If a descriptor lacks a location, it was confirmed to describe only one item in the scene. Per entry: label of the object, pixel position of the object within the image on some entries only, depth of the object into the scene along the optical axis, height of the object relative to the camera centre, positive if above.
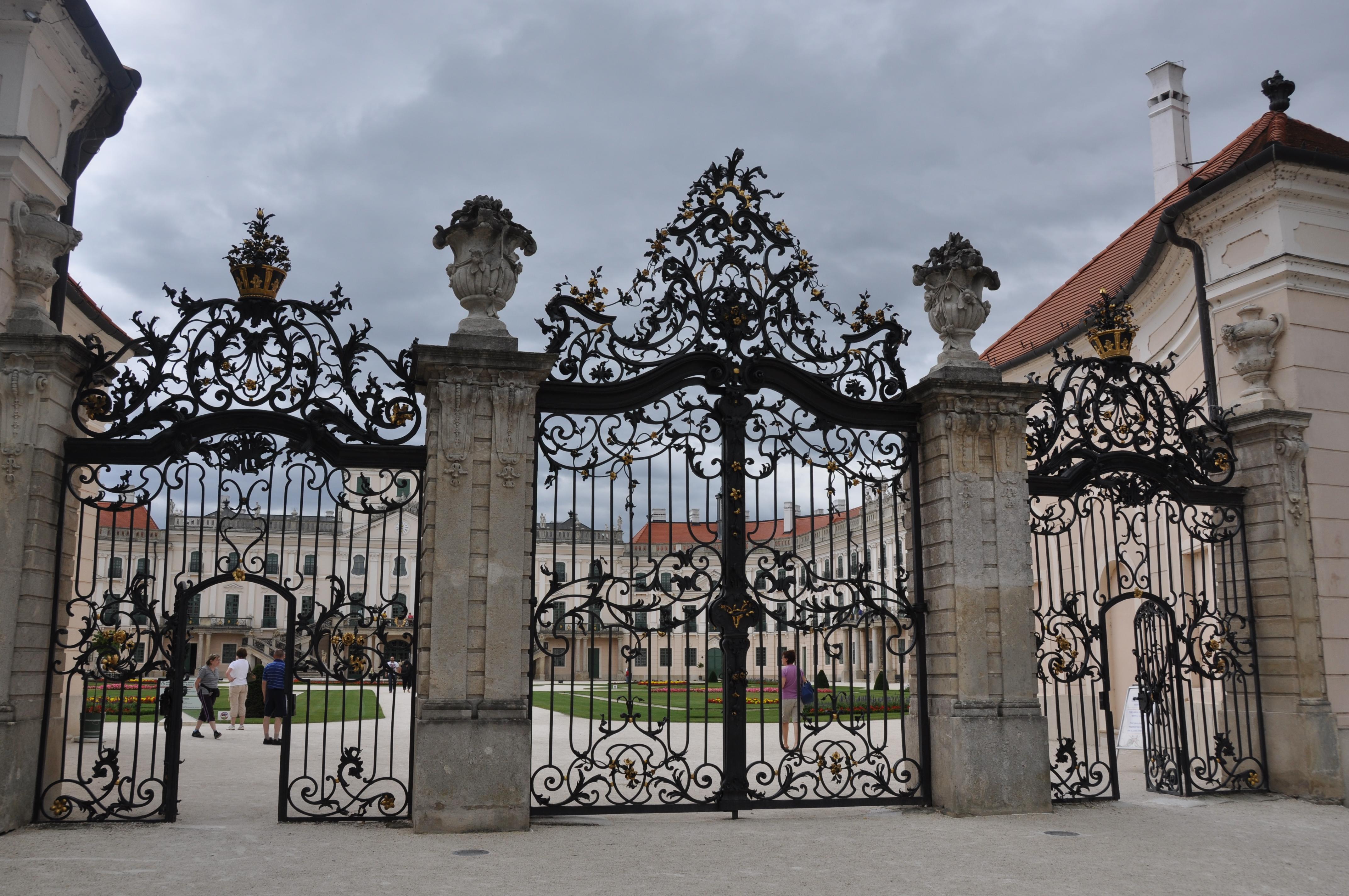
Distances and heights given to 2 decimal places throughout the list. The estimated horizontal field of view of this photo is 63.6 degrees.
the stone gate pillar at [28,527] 8.00 +0.80
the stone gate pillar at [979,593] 9.17 +0.34
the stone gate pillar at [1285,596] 10.39 +0.34
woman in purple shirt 12.45 -0.66
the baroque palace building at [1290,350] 10.63 +2.88
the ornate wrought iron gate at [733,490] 8.92 +1.24
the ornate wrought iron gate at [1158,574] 10.10 +0.56
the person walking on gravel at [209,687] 16.44 -0.80
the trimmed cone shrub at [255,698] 21.16 -1.26
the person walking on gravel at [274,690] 13.03 -0.74
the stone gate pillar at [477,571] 8.16 +0.48
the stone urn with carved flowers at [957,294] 10.02 +3.09
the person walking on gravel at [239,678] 17.41 -0.71
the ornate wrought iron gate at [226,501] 8.34 +1.05
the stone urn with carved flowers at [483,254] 8.96 +3.10
